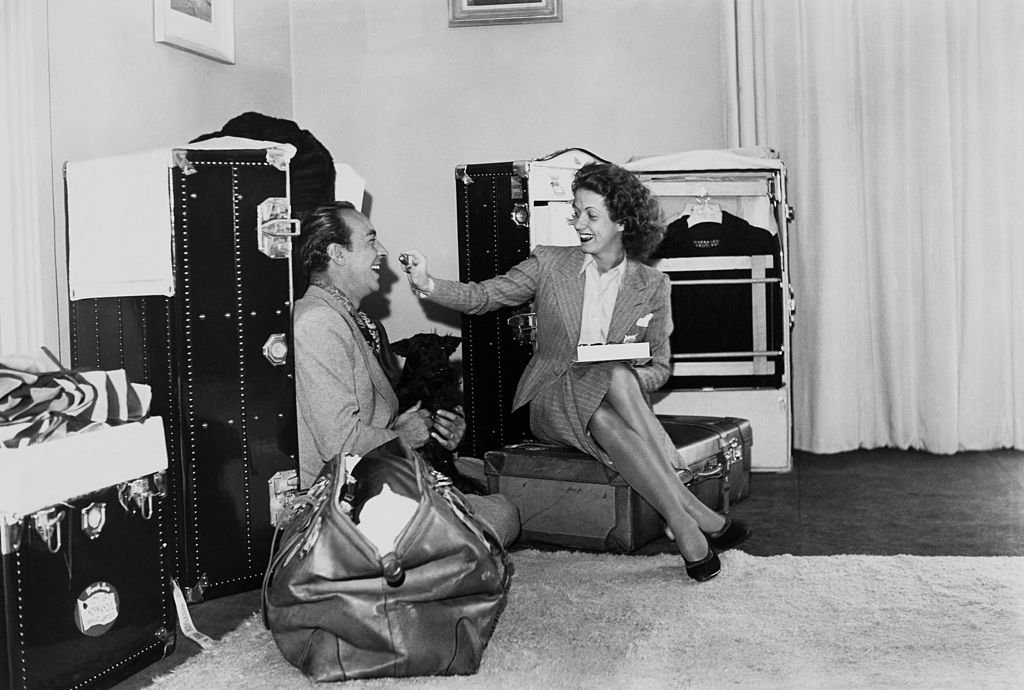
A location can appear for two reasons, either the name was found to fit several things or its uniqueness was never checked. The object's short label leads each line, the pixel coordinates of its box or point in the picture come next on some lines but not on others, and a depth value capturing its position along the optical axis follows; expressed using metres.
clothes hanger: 4.64
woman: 3.35
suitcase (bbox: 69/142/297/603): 2.86
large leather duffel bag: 2.26
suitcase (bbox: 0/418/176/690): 2.07
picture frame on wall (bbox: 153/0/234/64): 3.84
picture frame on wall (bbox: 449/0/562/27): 5.03
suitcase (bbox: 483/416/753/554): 3.43
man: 3.00
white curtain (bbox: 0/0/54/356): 2.96
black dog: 3.33
